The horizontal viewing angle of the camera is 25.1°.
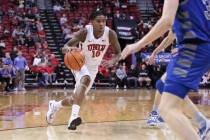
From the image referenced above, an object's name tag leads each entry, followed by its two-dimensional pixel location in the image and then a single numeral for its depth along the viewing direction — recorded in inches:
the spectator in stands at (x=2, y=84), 692.7
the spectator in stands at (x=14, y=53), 751.1
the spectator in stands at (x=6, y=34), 834.8
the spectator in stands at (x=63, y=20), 917.9
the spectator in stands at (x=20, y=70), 718.8
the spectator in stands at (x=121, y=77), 792.3
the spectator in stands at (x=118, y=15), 952.4
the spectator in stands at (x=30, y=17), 881.0
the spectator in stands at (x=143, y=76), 810.8
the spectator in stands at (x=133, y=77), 807.1
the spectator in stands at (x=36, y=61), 768.3
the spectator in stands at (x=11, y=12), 888.9
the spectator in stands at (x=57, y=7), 958.1
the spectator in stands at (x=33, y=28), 869.2
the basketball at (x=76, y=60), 298.3
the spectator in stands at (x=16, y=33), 836.4
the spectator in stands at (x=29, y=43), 826.1
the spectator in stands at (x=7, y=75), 696.4
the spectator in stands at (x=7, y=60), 709.9
